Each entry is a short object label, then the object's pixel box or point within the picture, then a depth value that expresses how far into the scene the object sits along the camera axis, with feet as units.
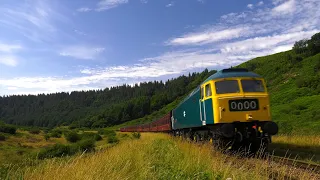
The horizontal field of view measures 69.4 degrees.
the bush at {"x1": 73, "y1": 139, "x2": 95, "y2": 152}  87.00
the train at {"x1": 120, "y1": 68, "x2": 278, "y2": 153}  30.92
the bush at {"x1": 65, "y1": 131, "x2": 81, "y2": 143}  141.78
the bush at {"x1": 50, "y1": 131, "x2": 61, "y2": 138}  163.75
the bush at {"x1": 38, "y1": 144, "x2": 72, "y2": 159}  71.30
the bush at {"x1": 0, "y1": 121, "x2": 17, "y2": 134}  138.63
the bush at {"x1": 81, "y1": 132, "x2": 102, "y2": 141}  139.01
